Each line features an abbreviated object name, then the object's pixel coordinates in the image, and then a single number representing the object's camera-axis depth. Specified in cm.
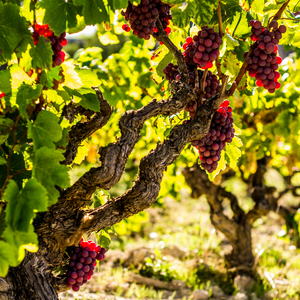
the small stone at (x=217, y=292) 370
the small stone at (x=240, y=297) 359
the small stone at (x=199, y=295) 349
